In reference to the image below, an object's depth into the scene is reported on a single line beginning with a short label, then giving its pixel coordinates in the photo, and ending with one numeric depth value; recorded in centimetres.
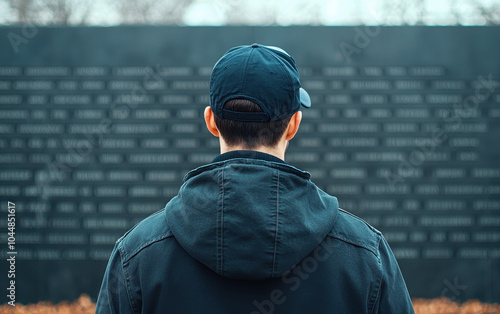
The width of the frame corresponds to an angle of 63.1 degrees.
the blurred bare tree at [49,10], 1002
